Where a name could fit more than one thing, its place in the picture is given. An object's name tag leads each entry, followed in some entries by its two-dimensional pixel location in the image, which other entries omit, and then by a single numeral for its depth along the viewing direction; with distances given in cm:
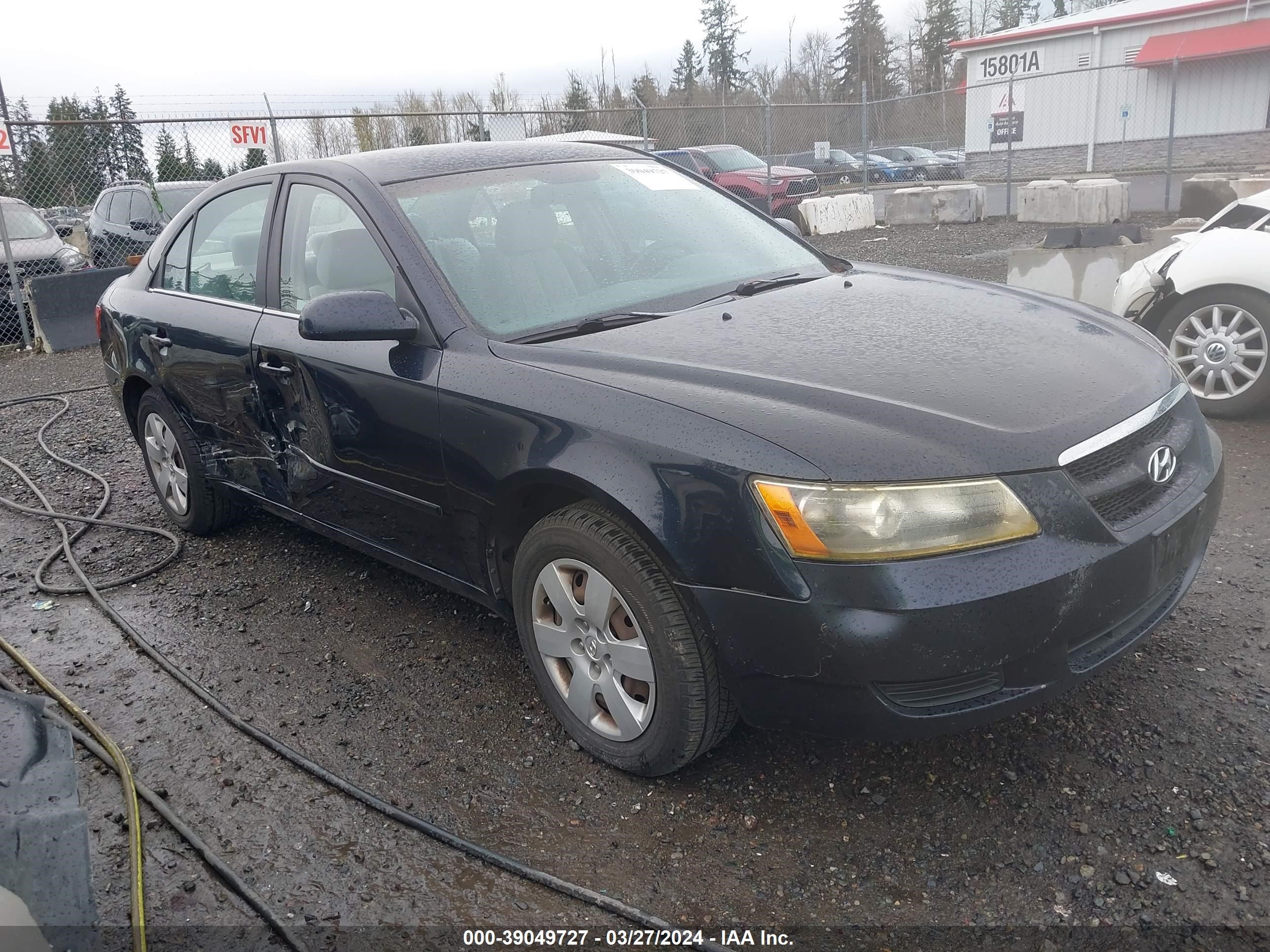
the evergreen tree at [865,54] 6203
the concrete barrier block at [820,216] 1738
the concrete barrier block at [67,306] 1137
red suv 1853
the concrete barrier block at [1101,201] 1547
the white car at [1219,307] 523
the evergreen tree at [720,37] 7106
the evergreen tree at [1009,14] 7069
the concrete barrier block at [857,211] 1778
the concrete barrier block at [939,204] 1764
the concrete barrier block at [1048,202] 1586
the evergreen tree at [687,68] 6919
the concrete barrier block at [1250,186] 1152
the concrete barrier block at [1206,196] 1242
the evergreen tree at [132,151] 1416
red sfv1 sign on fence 1354
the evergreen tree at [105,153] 1452
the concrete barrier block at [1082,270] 766
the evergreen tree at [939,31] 6198
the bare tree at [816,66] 5428
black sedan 230
